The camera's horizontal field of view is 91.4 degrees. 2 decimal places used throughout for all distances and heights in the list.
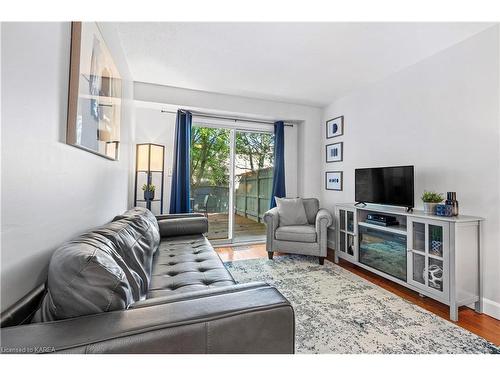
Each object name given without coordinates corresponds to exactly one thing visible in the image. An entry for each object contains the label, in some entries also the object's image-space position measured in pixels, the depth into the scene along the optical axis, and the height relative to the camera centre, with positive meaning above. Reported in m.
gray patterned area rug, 1.63 -0.99
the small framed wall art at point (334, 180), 3.92 +0.24
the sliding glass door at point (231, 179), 4.16 +0.24
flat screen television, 2.58 +0.12
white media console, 2.00 -0.55
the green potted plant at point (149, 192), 3.40 -0.01
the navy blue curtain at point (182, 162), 3.75 +0.46
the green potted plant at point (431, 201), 2.33 -0.04
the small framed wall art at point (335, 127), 3.90 +1.13
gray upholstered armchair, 3.24 -0.58
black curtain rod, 3.89 +1.27
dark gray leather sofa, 0.72 -0.42
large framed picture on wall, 1.24 +0.60
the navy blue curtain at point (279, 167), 4.34 +0.48
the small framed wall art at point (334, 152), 3.93 +0.71
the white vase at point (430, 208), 2.32 -0.11
